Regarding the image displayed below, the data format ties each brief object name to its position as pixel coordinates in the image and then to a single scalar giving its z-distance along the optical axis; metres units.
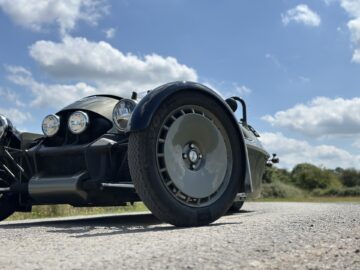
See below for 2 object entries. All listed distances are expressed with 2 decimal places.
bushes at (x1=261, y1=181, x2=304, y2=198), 22.58
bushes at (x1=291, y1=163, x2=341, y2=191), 40.13
